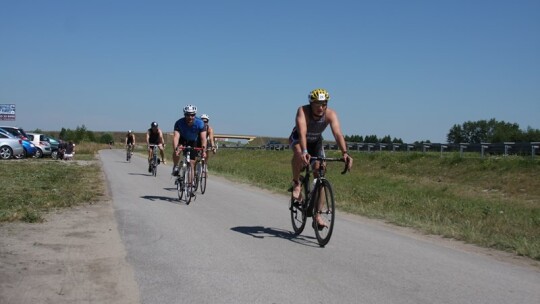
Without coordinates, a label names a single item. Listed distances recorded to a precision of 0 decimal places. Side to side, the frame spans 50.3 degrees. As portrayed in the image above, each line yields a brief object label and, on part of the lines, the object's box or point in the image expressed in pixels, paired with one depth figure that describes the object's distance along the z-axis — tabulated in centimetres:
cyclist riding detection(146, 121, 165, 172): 2042
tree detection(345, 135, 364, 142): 9744
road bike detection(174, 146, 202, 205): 1230
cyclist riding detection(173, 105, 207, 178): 1266
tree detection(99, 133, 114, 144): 10590
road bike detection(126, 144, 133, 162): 3158
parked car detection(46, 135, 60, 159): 3707
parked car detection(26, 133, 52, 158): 3341
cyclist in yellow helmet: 747
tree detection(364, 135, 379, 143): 9775
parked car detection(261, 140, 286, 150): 8444
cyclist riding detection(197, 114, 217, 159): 1595
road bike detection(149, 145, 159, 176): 2064
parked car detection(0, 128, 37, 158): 2970
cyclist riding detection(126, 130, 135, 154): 3082
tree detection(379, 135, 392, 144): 9668
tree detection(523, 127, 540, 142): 7439
